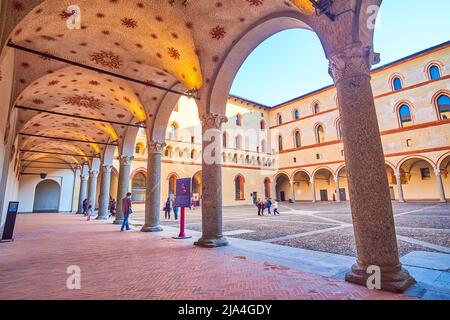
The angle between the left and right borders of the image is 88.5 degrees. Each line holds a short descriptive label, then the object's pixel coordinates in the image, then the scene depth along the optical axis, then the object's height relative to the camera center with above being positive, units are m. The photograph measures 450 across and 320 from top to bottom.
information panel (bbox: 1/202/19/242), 7.28 -0.65
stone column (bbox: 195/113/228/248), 6.10 +0.19
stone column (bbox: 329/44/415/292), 3.05 +0.29
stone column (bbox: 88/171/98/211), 18.66 +1.30
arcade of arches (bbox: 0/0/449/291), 3.30 +4.03
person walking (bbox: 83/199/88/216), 19.38 -0.41
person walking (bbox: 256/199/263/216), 16.03 -0.52
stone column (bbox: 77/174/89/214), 21.95 +1.30
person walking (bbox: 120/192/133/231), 9.79 -0.29
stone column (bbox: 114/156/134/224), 11.94 +1.00
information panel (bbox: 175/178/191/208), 7.43 +0.22
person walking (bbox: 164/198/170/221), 15.31 -0.45
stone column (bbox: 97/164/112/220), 15.39 +0.18
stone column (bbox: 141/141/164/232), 9.20 +0.10
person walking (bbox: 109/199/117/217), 18.17 -0.43
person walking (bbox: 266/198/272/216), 16.48 -0.37
